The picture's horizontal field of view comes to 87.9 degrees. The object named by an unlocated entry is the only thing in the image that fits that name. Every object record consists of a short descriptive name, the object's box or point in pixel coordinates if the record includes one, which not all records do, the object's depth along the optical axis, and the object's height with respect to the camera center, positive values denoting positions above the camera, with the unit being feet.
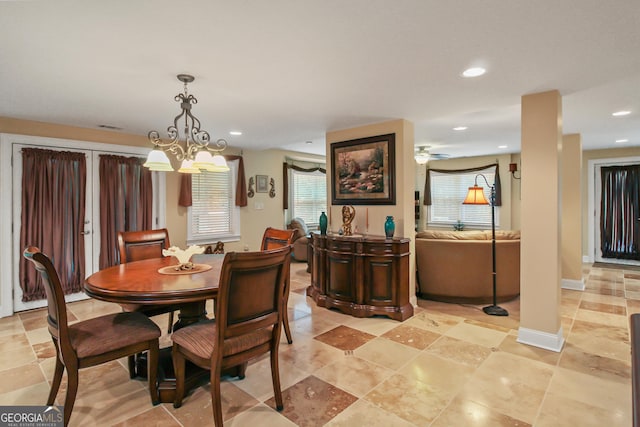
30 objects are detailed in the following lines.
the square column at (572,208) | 16.39 +0.06
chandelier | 8.59 +1.41
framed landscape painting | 13.41 +1.68
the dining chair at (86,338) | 6.21 -2.55
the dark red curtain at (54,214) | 13.08 -0.06
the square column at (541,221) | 9.64 -0.35
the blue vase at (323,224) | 14.08 -0.56
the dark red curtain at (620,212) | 21.21 -0.21
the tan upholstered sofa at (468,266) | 13.75 -2.38
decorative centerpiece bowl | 8.58 -1.14
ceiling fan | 20.97 +3.59
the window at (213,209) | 18.63 +0.15
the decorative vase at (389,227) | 12.45 -0.63
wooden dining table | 6.50 -1.56
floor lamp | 12.76 -1.31
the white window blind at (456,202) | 25.53 +0.68
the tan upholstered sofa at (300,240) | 22.47 -1.97
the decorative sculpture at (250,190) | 21.17 +1.35
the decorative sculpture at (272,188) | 22.41 +1.57
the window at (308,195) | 24.34 +1.19
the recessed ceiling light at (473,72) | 8.11 +3.44
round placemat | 8.25 -1.49
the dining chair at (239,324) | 6.04 -2.21
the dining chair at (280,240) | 10.14 -0.99
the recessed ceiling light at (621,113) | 12.41 +3.62
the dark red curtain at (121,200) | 14.94 +0.57
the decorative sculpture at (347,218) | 13.88 -0.31
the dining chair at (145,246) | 10.27 -1.12
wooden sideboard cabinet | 12.26 -2.48
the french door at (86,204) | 12.94 +0.37
